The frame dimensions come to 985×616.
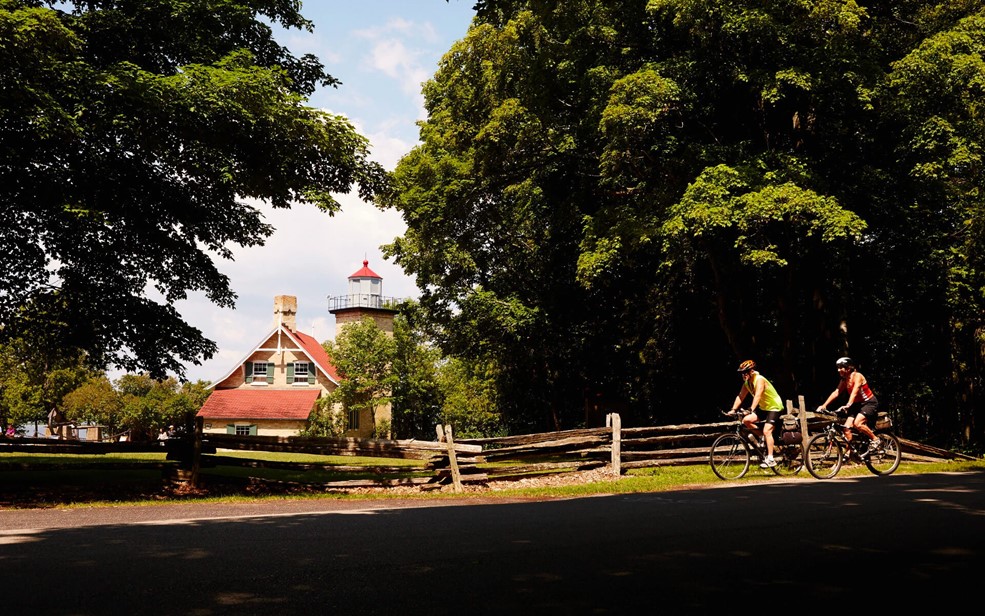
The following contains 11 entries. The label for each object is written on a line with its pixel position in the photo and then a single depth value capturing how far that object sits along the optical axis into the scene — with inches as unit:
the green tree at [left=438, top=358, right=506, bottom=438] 2396.7
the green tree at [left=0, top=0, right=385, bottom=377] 609.9
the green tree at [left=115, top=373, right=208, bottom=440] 2893.7
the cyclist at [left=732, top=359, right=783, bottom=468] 580.7
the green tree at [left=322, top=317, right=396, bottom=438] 2496.3
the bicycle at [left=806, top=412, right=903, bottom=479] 569.0
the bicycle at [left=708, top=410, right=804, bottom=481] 597.6
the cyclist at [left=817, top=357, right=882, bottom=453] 567.8
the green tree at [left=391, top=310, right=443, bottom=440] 2517.2
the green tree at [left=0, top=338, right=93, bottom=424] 2763.3
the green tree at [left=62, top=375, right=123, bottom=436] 2945.4
